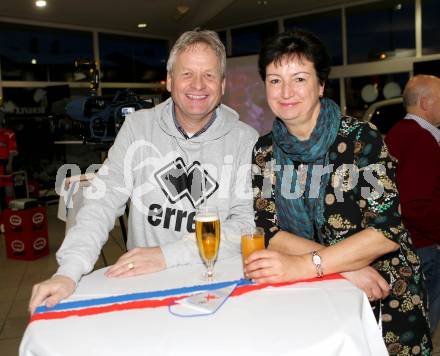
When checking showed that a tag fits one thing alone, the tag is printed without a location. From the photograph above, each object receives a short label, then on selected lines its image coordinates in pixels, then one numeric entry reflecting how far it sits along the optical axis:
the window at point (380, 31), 8.05
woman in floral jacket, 1.36
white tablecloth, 0.87
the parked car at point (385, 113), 5.52
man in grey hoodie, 1.66
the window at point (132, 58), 9.99
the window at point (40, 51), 8.54
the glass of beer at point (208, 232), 1.25
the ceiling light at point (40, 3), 7.08
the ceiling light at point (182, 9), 7.64
